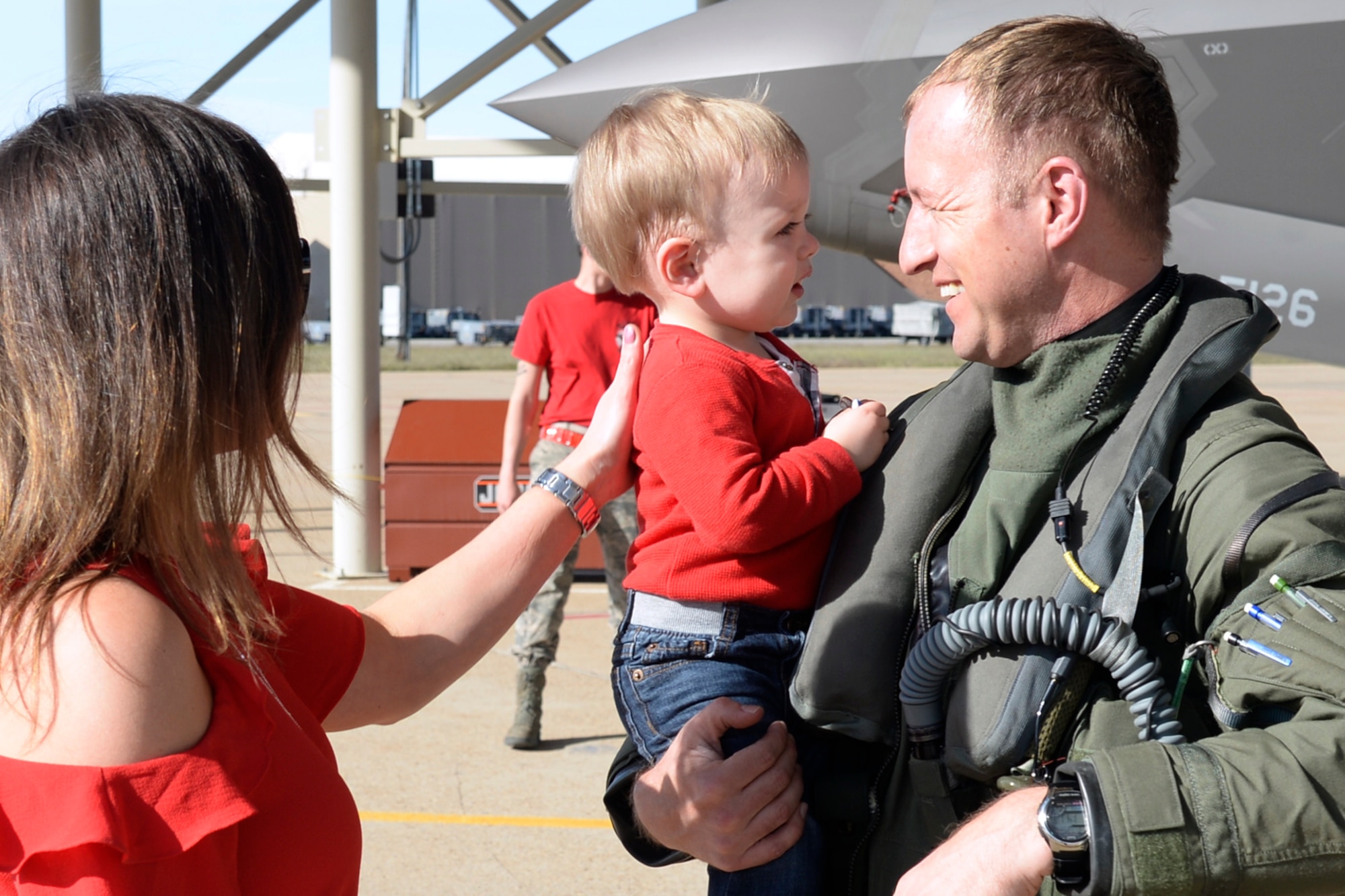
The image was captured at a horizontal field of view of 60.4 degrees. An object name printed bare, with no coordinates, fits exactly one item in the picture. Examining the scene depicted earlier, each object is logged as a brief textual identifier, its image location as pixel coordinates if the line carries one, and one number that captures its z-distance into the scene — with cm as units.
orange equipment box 750
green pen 131
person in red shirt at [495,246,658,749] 488
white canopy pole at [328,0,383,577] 706
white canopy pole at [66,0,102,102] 822
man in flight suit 124
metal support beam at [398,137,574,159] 726
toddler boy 188
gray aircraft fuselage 384
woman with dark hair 117
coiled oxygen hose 139
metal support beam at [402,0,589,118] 728
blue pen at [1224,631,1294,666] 132
